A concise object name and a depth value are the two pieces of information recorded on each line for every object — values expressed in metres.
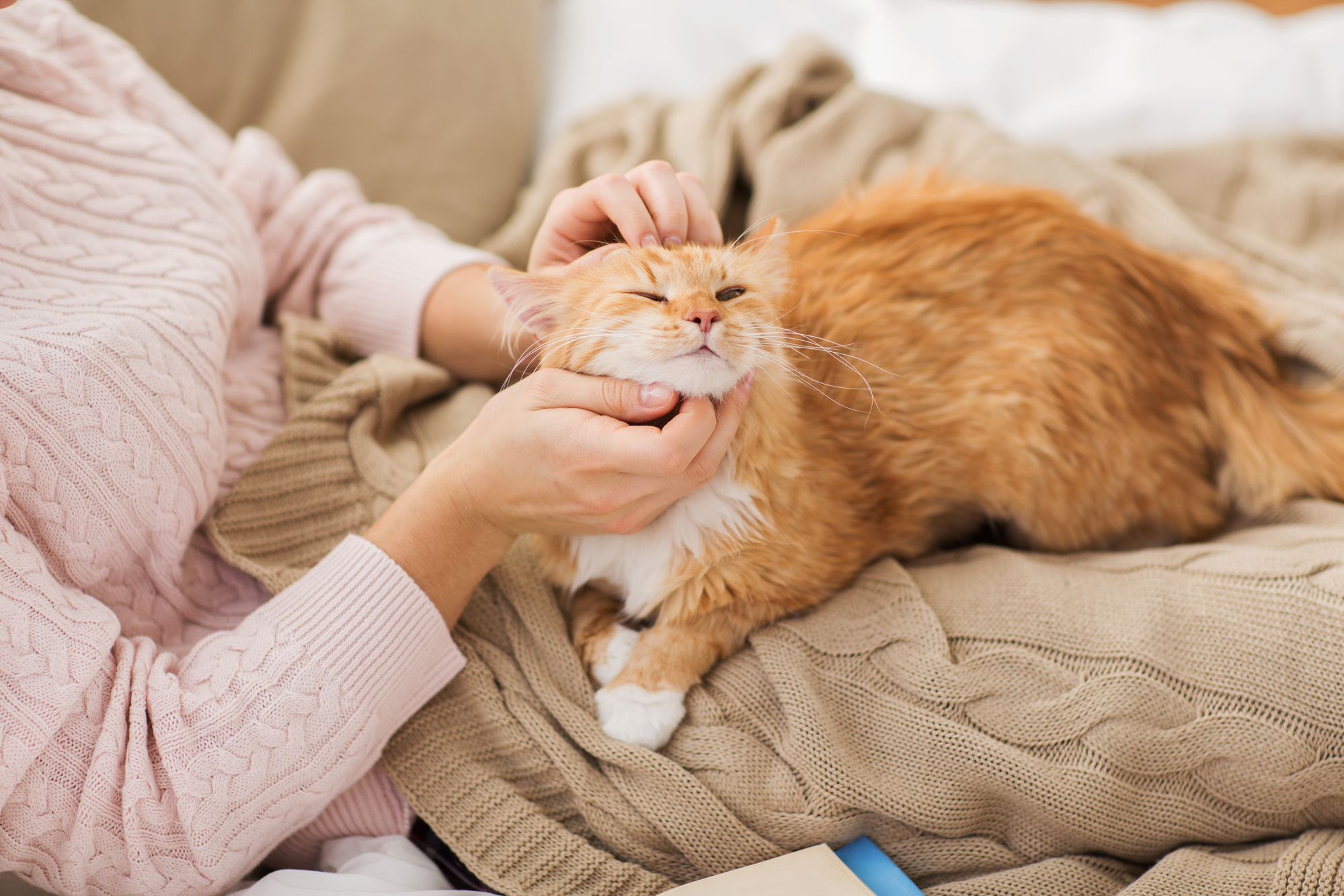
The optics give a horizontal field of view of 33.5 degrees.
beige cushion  1.30
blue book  1.00
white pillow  1.38
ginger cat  1.05
